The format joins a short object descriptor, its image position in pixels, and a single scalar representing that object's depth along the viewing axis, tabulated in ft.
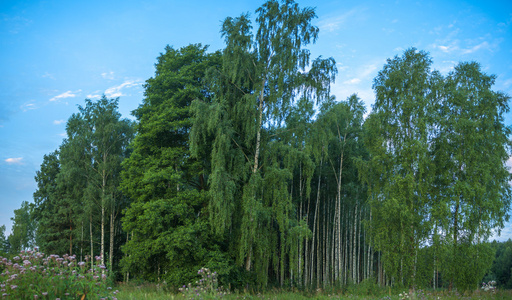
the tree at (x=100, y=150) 79.82
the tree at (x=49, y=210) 86.07
